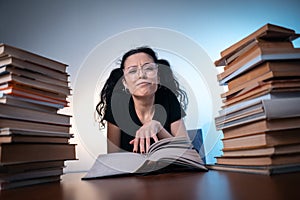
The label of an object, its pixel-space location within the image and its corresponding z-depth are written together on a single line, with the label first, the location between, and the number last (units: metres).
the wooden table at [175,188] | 0.30
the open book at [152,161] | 0.55
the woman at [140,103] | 0.74
